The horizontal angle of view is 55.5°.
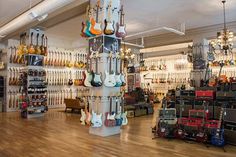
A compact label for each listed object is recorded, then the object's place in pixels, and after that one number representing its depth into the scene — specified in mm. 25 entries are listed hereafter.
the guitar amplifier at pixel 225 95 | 5082
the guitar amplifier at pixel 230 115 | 4629
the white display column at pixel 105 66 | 5203
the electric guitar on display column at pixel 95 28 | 5211
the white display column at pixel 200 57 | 9812
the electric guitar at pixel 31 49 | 8312
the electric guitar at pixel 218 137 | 4367
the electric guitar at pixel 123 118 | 5504
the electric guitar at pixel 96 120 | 5078
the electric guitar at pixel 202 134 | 4596
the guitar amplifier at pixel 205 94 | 5316
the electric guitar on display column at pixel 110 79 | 5121
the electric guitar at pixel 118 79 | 5317
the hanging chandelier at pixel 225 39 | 6961
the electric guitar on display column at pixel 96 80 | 5059
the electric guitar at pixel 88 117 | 5222
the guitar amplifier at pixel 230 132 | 4582
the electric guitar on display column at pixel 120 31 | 5422
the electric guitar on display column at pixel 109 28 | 5160
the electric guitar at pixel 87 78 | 5176
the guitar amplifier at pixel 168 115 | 5164
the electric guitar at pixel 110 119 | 5102
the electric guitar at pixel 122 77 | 5482
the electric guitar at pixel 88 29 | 5285
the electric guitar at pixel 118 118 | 5328
